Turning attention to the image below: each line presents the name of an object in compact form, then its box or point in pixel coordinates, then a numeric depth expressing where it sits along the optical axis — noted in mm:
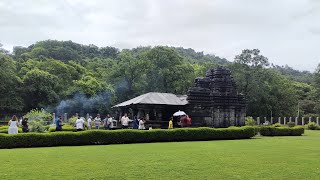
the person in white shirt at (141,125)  25922
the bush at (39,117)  28609
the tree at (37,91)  55344
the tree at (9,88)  52188
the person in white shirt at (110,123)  27652
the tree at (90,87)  56944
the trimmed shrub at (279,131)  29317
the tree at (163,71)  54844
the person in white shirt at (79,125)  22453
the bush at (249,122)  39991
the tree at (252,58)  58656
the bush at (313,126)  42938
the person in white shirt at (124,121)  26734
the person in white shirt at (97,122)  28109
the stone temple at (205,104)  35031
